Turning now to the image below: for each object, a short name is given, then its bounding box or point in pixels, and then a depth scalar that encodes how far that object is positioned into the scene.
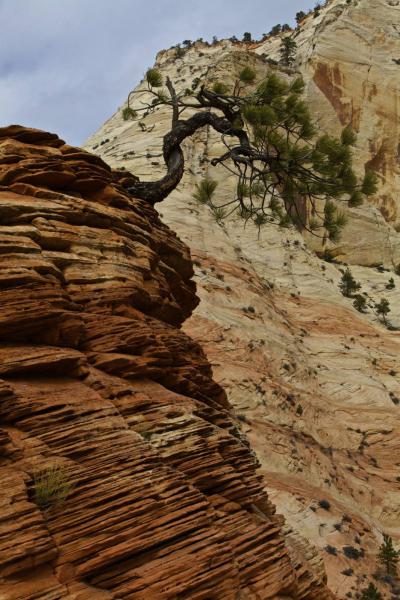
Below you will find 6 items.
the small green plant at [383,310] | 38.12
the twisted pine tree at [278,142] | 12.59
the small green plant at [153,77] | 13.53
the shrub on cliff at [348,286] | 39.75
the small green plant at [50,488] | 5.68
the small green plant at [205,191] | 13.36
